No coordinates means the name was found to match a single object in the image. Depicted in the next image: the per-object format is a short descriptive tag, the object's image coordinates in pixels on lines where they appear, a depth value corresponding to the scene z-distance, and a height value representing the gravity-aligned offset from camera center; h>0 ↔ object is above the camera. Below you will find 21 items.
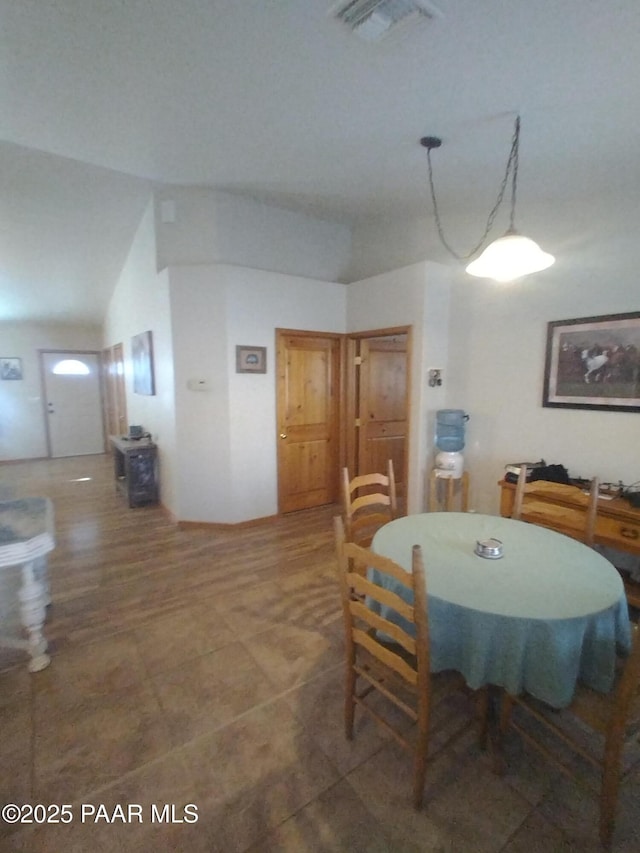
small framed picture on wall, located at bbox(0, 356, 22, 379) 6.68 +0.39
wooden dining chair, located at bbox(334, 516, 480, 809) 1.27 -0.96
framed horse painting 2.69 +0.16
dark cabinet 4.31 -0.92
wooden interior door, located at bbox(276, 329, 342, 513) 4.08 -0.33
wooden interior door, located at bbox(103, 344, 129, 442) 6.13 -0.04
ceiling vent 1.54 +1.52
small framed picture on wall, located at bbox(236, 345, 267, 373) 3.70 +0.28
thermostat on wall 3.67 +0.04
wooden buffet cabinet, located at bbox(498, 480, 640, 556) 2.34 -0.86
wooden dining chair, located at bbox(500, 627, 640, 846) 1.13 -1.08
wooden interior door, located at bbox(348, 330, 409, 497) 4.48 -0.17
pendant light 1.88 +0.63
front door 7.14 -0.25
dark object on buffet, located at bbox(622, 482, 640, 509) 2.37 -0.69
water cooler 3.54 -0.52
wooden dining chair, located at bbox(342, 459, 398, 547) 2.22 -0.69
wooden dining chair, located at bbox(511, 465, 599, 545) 2.05 -0.74
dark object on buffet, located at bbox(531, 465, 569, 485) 2.87 -0.65
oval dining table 1.27 -0.78
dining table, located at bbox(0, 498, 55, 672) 1.83 -0.77
